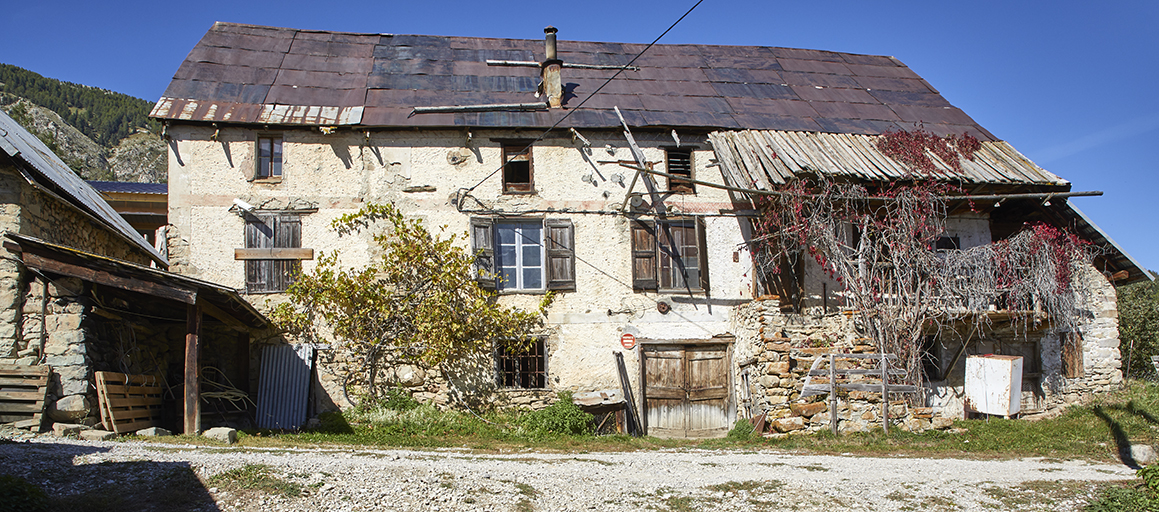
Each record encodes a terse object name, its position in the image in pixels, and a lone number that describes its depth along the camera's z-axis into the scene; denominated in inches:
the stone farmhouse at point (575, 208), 504.7
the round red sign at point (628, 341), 521.5
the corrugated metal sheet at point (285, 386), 475.2
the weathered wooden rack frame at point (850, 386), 445.1
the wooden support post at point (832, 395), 442.0
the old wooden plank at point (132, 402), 368.2
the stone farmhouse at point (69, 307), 352.2
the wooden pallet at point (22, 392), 340.5
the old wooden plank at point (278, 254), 501.7
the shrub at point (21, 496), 204.3
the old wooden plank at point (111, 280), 354.0
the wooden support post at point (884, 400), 442.8
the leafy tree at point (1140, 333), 753.6
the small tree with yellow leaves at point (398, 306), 491.5
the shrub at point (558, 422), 474.2
